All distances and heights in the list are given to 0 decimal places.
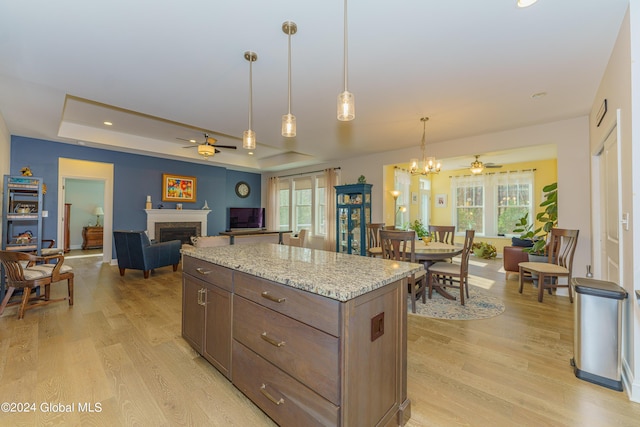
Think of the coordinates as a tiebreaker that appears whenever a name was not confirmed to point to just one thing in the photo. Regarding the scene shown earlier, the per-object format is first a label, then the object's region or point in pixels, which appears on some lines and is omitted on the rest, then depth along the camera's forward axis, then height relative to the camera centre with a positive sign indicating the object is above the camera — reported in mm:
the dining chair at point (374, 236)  4954 -405
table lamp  8727 +33
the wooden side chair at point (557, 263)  3711 -706
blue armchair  4707 -714
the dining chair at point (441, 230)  4465 -254
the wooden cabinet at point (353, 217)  6199 -59
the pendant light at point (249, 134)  2434 +725
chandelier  4027 +755
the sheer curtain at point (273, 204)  8641 +309
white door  2300 +60
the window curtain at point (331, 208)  6995 +167
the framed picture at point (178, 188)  6867 +675
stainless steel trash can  1912 -859
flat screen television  8188 -131
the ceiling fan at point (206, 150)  4711 +1131
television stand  5105 -420
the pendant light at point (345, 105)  1773 +726
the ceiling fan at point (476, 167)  6088 +1110
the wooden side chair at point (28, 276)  2982 -758
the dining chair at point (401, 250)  3205 -454
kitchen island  1220 -650
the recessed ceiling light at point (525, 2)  1769 +1413
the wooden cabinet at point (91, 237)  8297 -746
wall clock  8672 +812
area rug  3189 -1185
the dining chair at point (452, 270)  3500 -746
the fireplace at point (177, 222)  6590 -225
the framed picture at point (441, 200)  8508 +464
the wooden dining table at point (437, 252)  3510 -494
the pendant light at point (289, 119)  2051 +731
